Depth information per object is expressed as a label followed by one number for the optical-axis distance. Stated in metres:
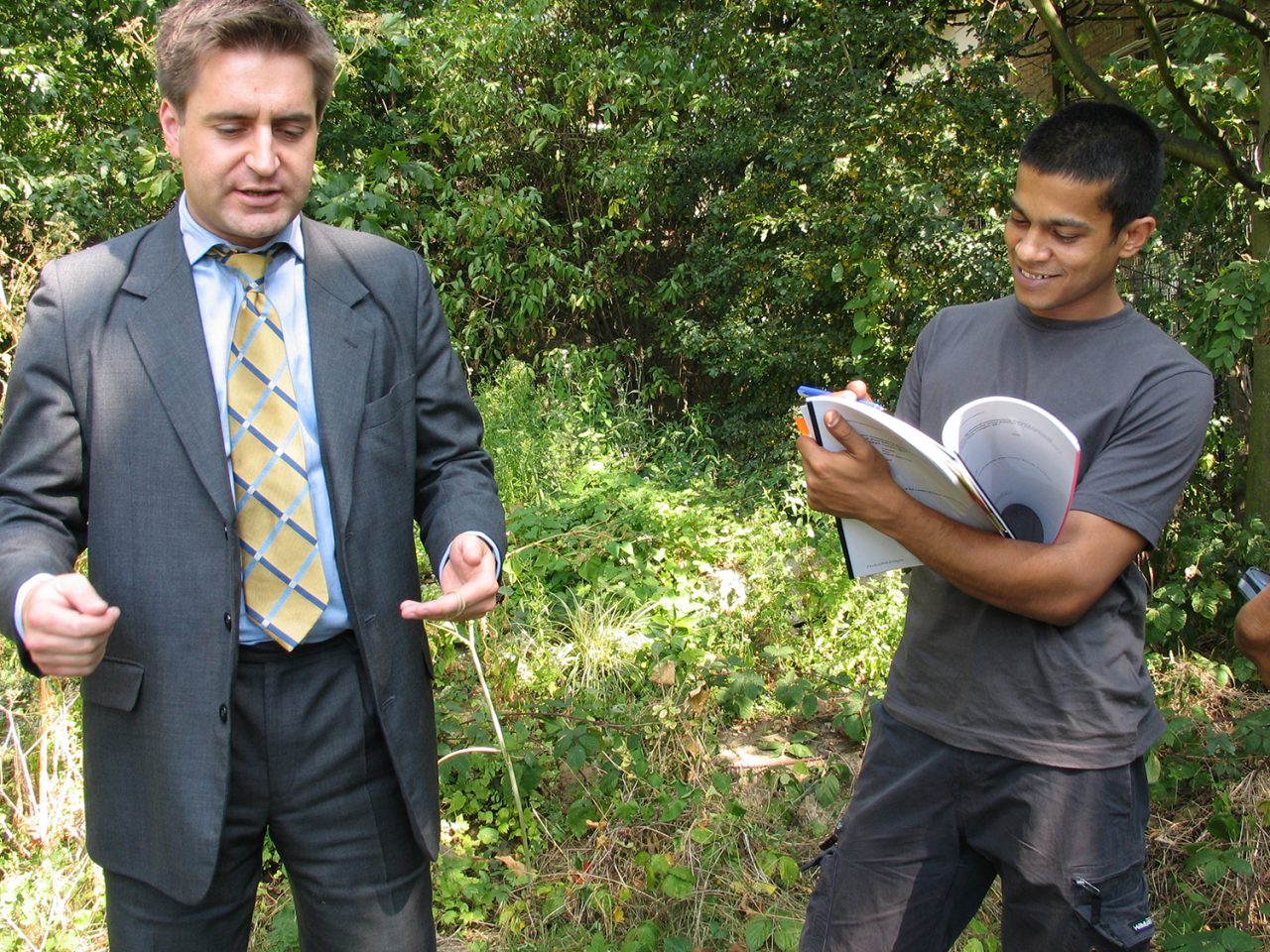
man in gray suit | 1.83
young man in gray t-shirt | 1.97
